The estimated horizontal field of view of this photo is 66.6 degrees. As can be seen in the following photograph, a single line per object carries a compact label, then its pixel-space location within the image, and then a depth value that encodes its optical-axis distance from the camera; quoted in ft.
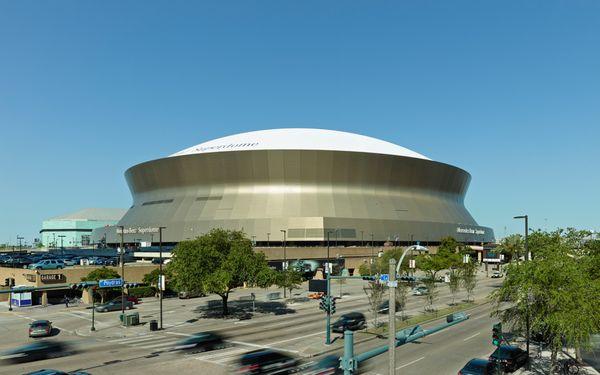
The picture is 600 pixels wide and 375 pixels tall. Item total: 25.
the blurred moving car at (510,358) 86.48
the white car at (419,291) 220.02
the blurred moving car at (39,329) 128.88
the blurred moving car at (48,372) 74.49
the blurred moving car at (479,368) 79.46
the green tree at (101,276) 192.43
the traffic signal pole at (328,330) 110.11
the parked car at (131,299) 183.68
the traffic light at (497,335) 71.97
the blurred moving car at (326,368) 78.81
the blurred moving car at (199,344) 106.83
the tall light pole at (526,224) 105.63
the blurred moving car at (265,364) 82.64
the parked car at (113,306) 174.60
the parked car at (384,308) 160.15
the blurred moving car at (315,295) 210.79
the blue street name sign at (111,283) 147.33
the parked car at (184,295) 212.02
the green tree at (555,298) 69.36
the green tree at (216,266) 147.64
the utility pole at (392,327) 47.52
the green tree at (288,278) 169.90
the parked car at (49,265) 237.92
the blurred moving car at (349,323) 128.16
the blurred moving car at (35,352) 101.19
